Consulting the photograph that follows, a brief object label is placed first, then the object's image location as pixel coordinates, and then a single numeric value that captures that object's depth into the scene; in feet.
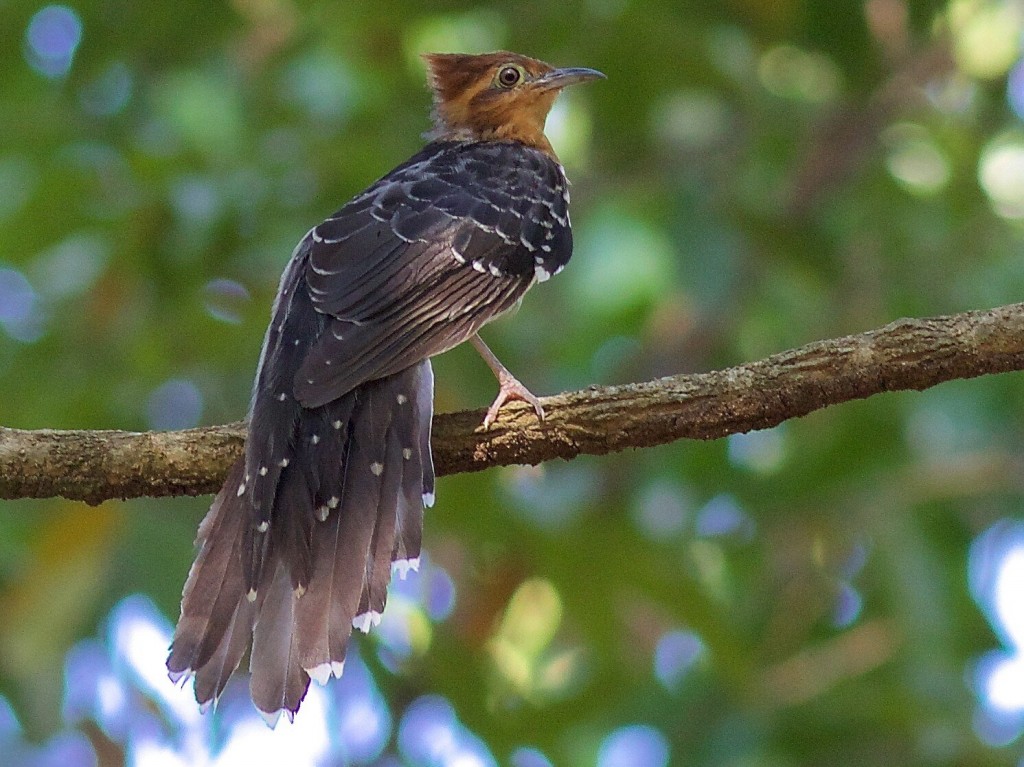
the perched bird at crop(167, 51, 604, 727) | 28.73
